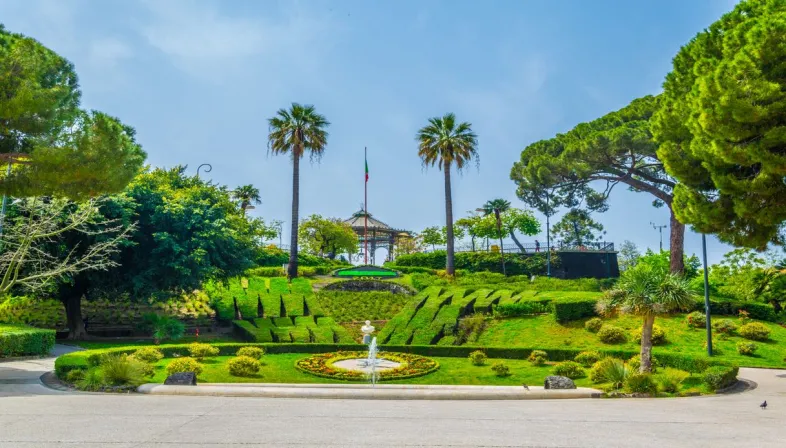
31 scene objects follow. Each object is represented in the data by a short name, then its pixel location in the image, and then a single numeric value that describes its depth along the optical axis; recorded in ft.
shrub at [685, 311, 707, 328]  84.02
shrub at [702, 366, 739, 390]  54.08
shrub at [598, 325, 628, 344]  79.30
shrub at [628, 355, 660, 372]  62.06
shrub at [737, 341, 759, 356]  73.82
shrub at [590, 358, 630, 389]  53.21
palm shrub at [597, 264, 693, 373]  57.82
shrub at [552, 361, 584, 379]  58.70
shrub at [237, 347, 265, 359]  67.45
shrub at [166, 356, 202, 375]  55.16
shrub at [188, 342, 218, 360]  66.90
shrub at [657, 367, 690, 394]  52.60
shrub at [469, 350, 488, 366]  66.30
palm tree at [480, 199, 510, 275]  207.30
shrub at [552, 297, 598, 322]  88.22
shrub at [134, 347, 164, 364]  63.10
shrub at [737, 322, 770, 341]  78.33
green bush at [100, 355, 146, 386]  48.55
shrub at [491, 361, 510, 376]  59.67
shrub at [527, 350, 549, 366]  66.44
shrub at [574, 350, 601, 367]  66.13
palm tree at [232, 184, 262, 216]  196.56
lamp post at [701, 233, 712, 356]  72.46
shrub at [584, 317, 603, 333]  83.82
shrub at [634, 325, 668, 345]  79.36
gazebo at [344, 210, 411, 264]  227.65
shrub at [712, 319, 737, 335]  81.41
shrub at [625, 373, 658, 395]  51.78
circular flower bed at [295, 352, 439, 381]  57.93
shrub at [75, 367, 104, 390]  48.52
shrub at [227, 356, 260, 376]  56.75
